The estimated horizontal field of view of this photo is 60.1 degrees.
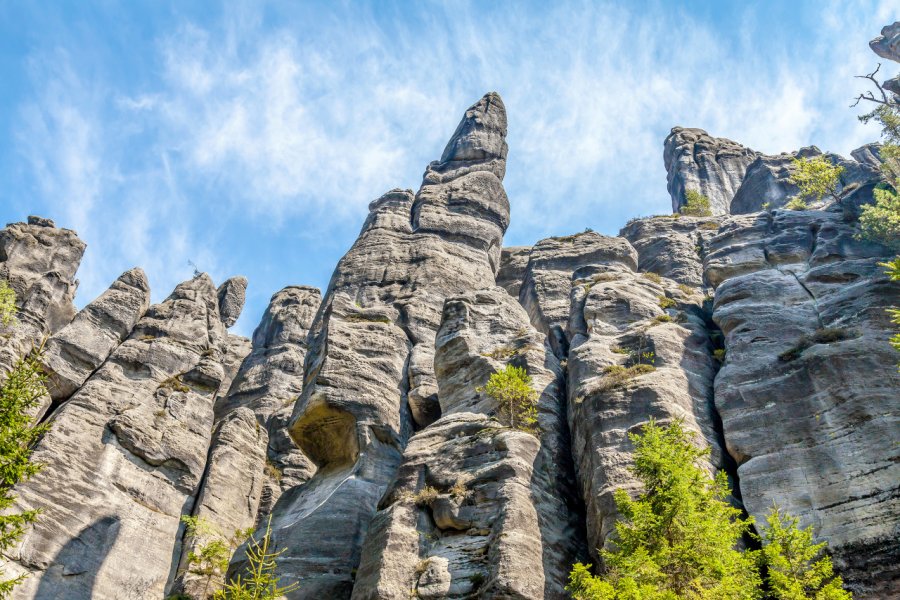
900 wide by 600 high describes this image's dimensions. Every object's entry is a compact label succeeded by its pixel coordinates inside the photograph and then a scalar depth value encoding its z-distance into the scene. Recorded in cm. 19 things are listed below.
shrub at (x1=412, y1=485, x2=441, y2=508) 3009
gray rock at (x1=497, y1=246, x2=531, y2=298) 6368
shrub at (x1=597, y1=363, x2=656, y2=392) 3297
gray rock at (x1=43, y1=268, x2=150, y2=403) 4572
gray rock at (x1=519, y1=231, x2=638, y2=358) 5159
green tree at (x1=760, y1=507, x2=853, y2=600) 2177
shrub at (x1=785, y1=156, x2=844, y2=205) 5753
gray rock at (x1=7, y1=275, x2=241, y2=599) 3731
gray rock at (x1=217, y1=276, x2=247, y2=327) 7519
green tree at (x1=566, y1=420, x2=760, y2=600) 2181
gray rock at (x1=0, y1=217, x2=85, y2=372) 4731
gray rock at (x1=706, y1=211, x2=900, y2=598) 2534
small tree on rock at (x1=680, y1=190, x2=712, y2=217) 7425
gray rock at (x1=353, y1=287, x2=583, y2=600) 2670
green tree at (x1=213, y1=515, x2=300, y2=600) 2253
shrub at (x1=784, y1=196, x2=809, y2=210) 5931
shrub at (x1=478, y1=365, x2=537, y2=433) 3367
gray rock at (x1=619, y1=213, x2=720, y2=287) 5694
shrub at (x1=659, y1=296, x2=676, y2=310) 4175
